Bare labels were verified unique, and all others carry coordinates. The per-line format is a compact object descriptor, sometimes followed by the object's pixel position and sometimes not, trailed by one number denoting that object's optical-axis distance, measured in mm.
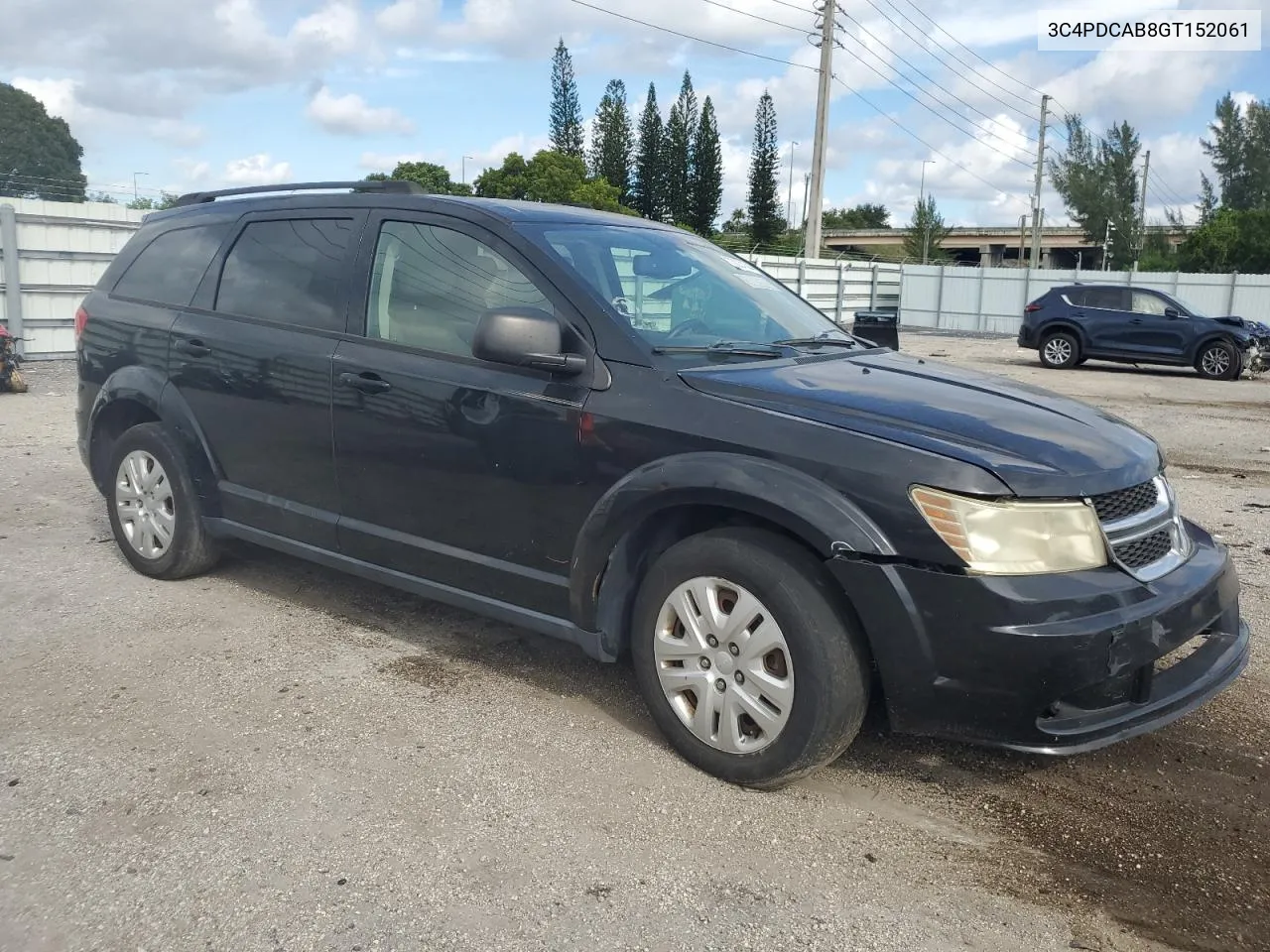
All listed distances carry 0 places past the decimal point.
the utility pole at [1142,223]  69312
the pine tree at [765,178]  75000
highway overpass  94750
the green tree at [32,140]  87000
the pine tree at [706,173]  79125
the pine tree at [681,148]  78938
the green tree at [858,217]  117831
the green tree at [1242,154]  61406
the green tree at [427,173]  73125
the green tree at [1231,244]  51312
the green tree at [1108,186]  69562
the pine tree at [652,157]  78750
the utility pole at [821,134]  28172
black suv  2930
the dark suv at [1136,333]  18406
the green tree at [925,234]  81000
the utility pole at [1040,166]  57250
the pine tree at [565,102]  74625
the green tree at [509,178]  66375
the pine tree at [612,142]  76750
